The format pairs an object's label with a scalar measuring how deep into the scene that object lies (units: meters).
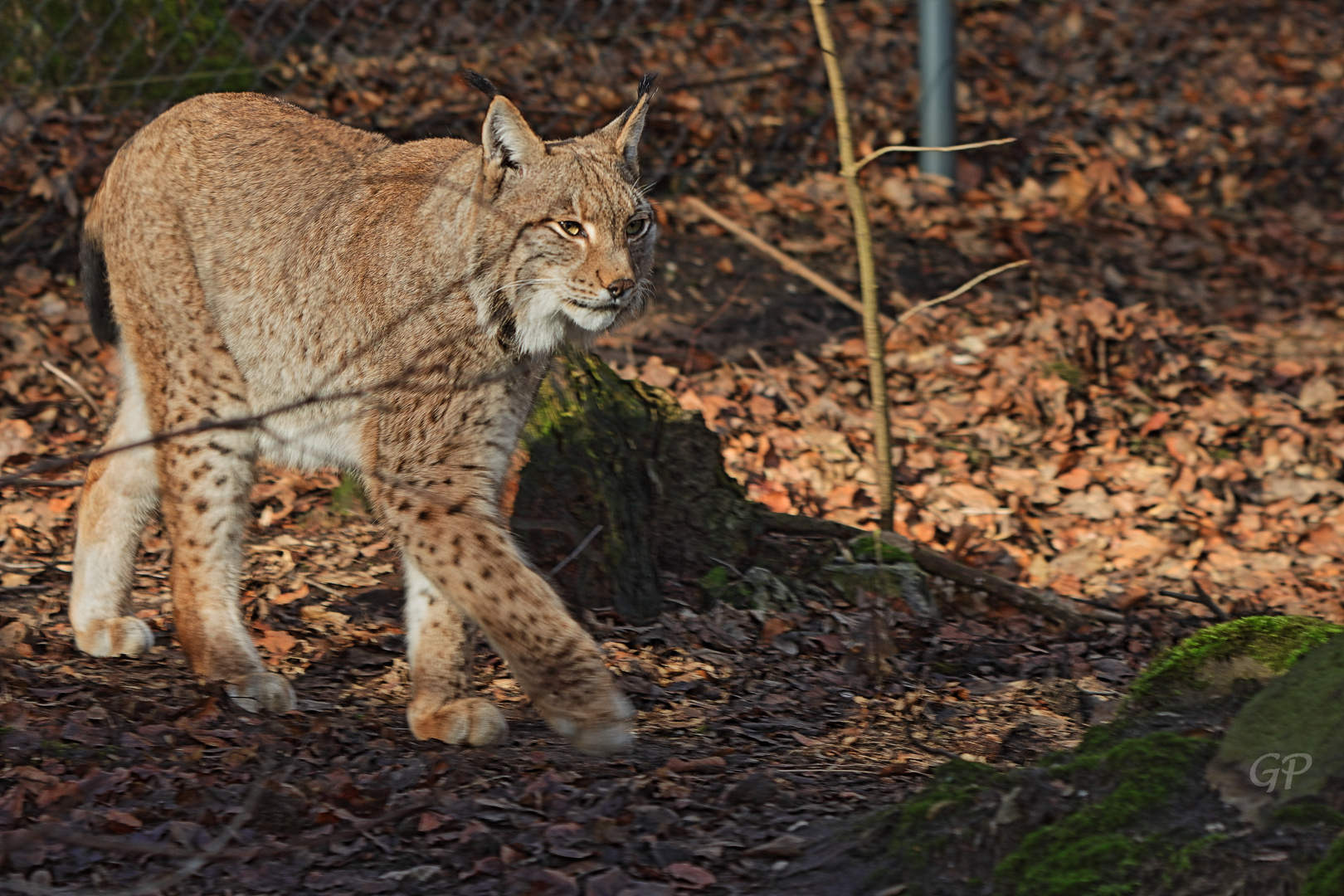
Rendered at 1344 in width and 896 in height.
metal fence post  14.93
